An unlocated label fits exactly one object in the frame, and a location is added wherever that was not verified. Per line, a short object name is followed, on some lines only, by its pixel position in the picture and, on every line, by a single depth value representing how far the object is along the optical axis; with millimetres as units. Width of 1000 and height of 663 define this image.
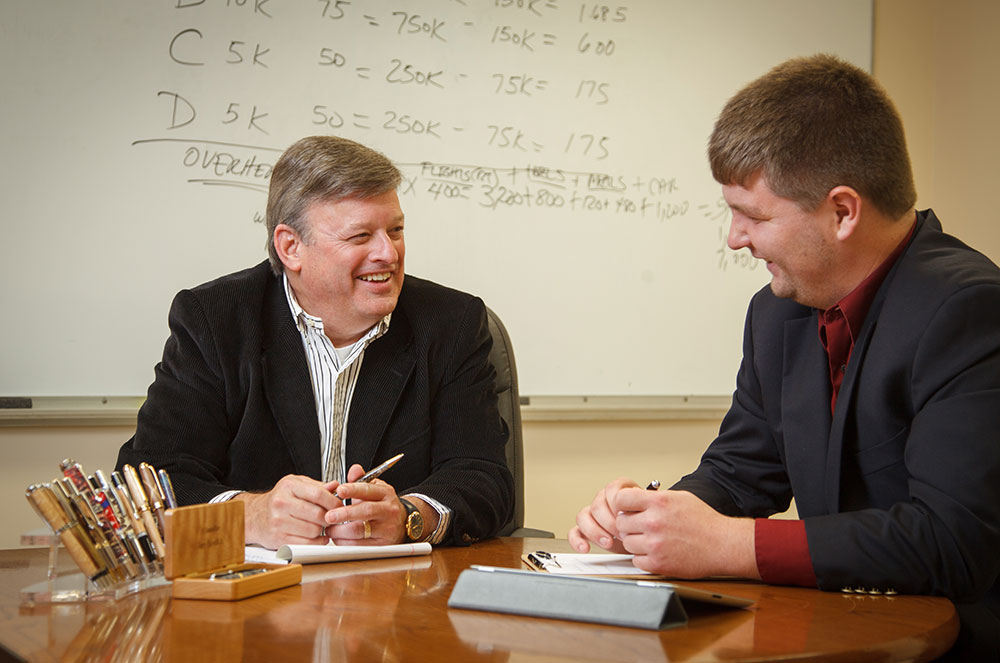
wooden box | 1179
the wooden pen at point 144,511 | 1239
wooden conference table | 935
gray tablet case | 1018
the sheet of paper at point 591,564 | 1346
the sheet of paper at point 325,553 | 1432
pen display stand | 1198
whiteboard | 2613
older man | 1938
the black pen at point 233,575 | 1203
